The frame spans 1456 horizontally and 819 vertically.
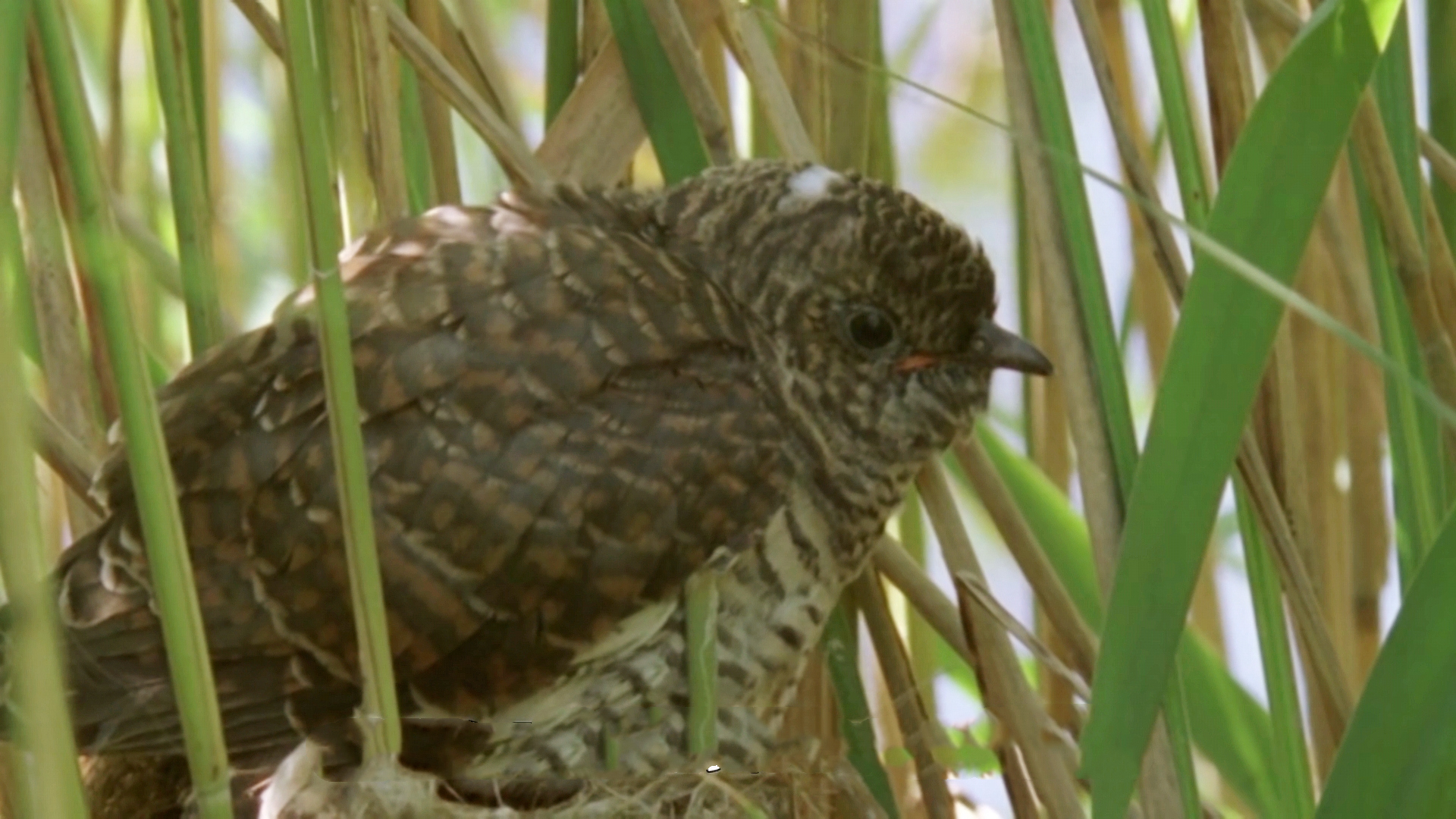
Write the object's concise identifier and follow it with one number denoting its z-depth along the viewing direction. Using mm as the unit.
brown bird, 3169
